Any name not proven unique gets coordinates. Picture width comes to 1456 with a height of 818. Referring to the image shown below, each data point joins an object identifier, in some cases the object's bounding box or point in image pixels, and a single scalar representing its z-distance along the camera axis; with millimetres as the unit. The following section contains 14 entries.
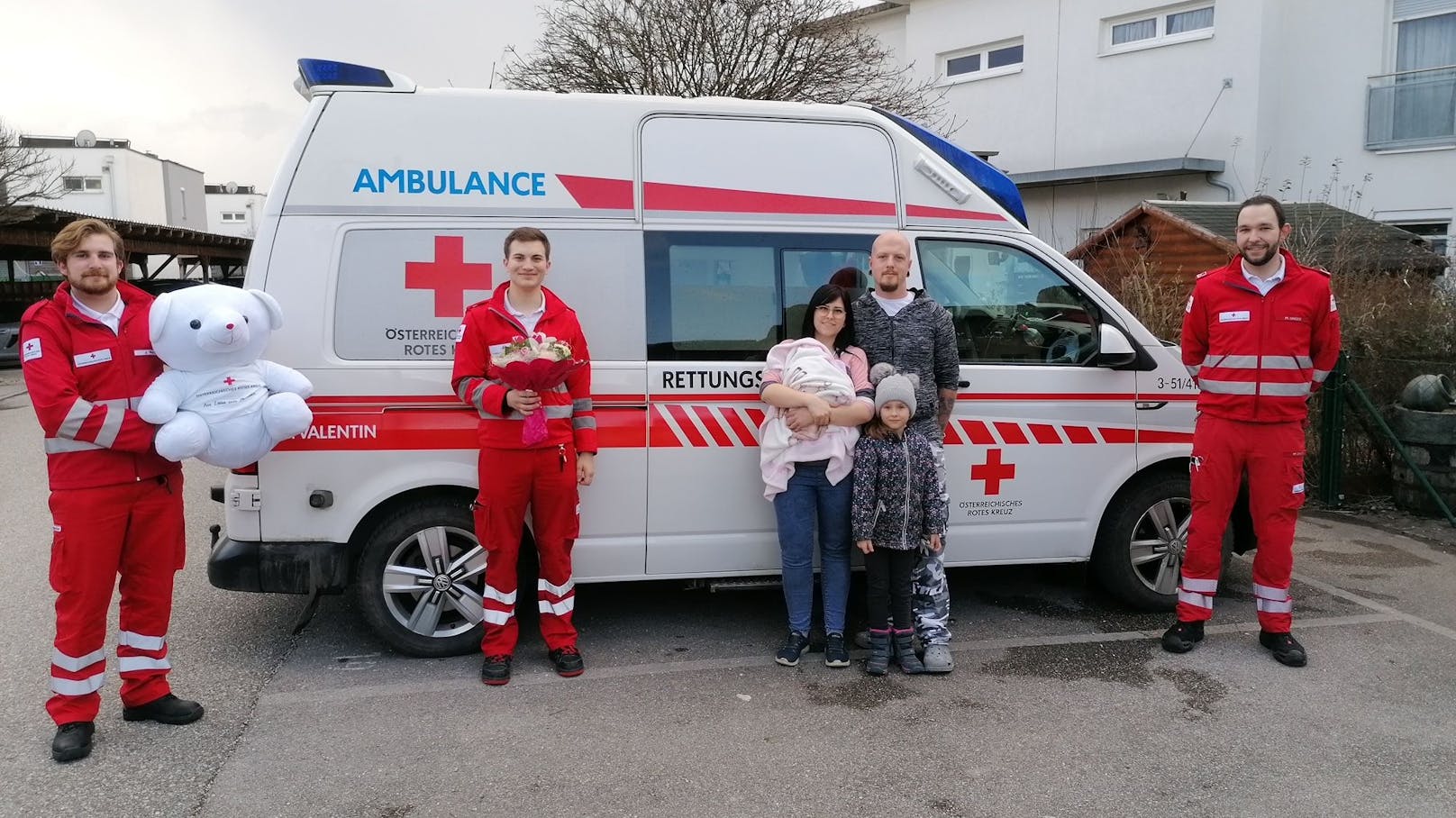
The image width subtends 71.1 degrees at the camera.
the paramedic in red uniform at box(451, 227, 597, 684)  4051
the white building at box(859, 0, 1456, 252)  14453
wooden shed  9555
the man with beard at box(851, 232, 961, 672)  4289
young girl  4207
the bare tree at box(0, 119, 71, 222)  22536
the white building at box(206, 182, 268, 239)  74062
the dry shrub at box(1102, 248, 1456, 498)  7691
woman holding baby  4207
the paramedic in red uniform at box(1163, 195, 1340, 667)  4520
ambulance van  4262
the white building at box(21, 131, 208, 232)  53094
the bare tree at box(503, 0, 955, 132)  13898
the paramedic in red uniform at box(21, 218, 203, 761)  3551
